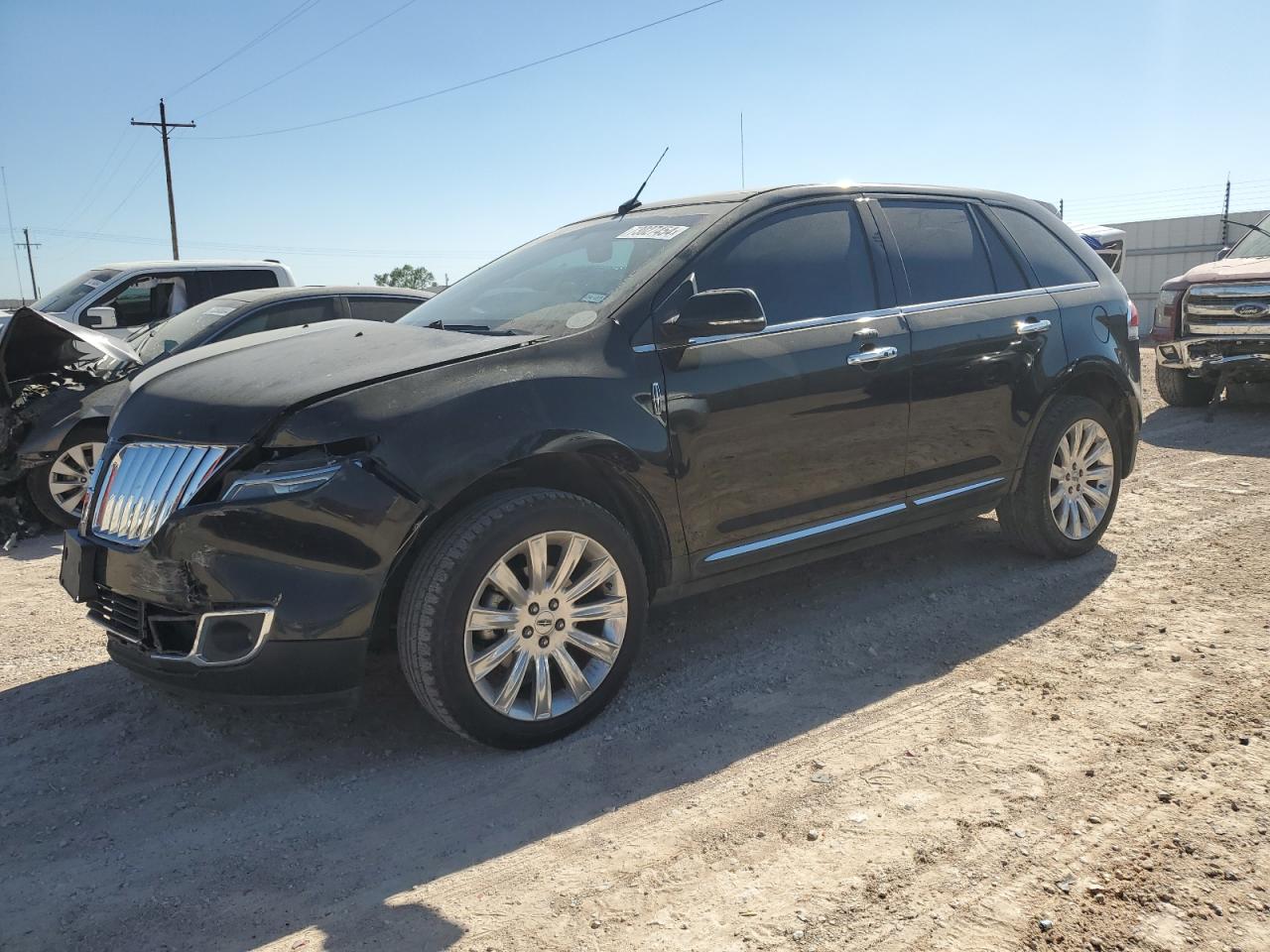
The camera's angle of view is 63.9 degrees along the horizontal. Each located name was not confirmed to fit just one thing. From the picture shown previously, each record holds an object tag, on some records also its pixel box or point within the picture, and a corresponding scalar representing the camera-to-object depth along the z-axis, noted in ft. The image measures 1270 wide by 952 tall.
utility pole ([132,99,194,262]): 123.65
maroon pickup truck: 31.76
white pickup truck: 33.06
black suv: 10.39
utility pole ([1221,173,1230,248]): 68.85
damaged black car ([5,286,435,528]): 22.76
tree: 300.98
